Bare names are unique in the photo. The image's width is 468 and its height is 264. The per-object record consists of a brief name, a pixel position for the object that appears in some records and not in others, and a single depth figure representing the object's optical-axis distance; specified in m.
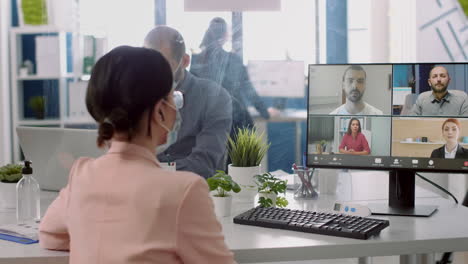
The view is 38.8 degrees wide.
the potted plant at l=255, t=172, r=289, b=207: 2.13
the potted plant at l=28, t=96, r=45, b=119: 4.50
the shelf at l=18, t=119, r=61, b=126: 4.44
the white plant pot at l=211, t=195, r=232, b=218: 2.05
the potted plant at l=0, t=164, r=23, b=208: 2.27
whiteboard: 4.35
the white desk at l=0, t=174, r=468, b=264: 1.69
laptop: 2.36
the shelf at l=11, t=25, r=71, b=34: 4.49
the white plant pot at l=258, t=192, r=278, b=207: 2.17
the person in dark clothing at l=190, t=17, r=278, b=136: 4.29
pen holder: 2.36
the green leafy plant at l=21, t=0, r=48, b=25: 4.50
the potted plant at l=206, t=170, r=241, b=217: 2.05
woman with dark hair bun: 1.29
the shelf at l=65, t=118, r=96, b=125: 4.45
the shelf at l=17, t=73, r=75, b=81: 4.45
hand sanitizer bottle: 2.08
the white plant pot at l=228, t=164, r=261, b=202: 2.42
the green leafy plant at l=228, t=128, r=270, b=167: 2.42
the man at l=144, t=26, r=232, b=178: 3.57
